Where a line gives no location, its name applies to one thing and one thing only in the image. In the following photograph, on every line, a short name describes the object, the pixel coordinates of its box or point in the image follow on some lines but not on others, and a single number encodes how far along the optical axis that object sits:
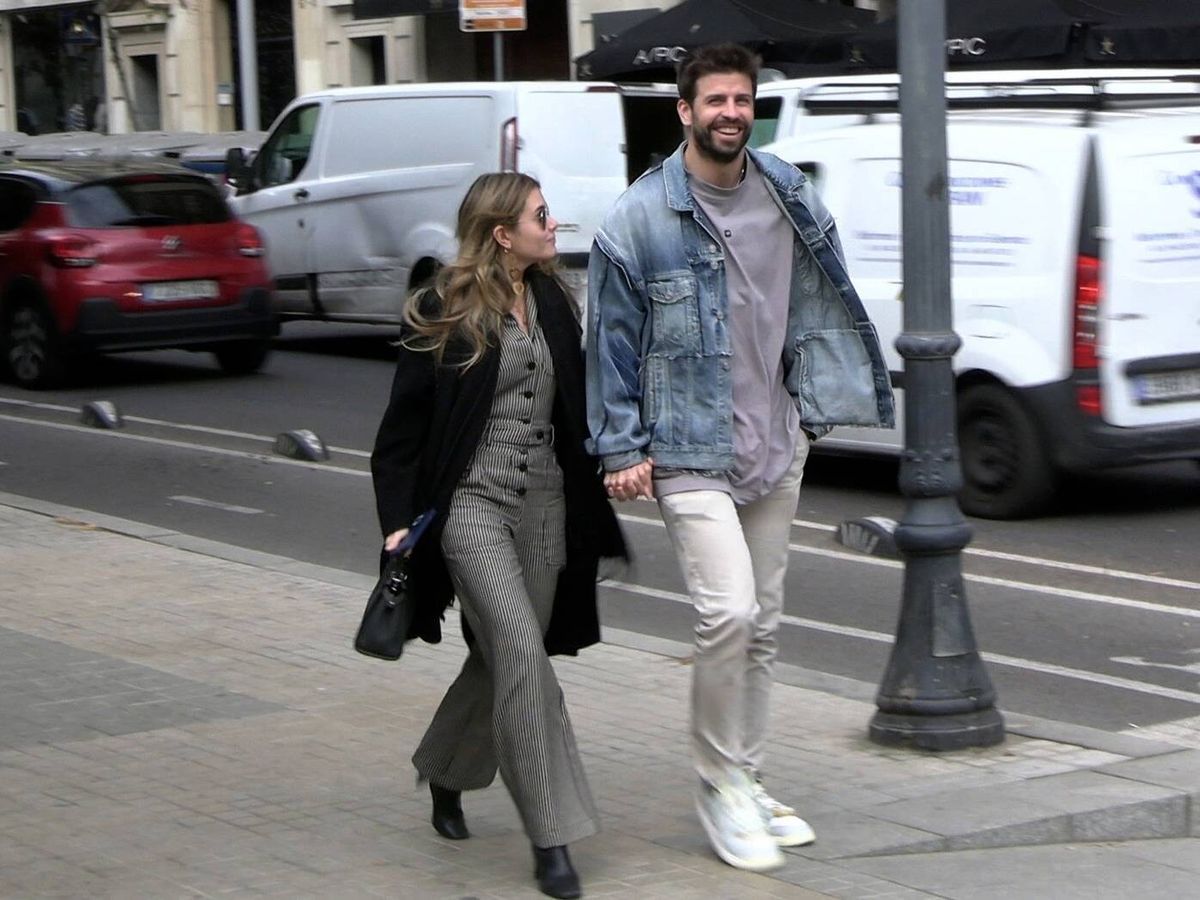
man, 5.08
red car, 15.95
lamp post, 6.20
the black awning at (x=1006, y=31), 18.45
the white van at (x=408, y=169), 17.08
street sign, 20.44
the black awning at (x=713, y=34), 22.08
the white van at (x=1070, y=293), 10.21
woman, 5.00
